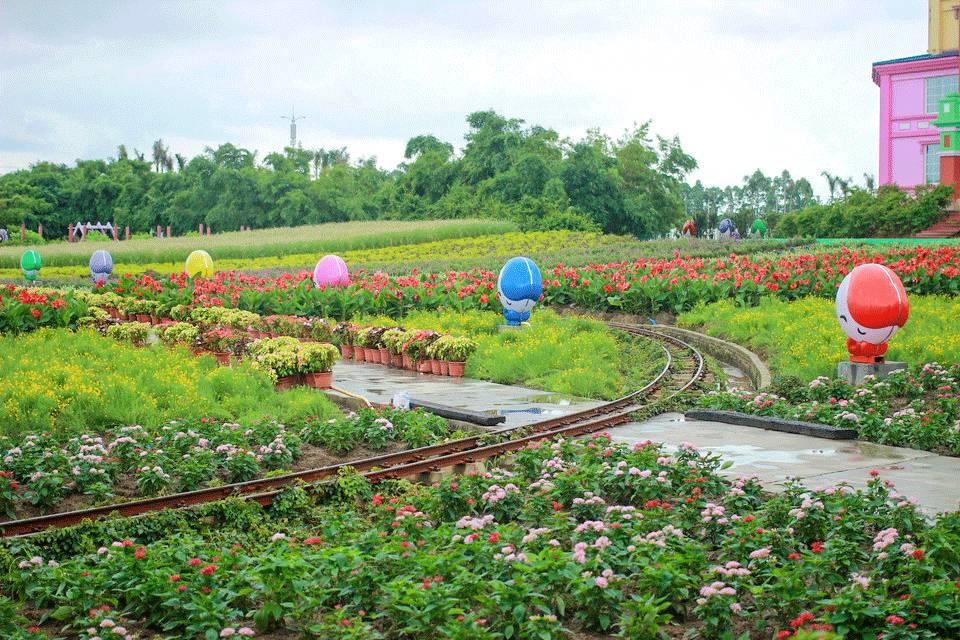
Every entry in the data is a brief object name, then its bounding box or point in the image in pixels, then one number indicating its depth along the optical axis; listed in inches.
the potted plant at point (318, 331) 838.5
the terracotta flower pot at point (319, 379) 623.1
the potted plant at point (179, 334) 753.6
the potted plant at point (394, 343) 758.8
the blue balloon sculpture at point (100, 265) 1370.6
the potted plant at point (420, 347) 737.6
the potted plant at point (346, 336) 832.9
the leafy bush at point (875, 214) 1653.5
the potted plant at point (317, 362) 613.9
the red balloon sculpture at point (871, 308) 564.4
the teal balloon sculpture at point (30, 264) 1489.9
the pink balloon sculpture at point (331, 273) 1104.2
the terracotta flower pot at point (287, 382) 620.9
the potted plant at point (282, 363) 613.3
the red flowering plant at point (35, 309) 770.2
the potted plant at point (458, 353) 712.4
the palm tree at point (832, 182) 3451.5
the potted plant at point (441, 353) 717.9
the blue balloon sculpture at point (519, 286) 810.2
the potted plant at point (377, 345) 791.7
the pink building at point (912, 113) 1975.9
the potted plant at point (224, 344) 712.4
